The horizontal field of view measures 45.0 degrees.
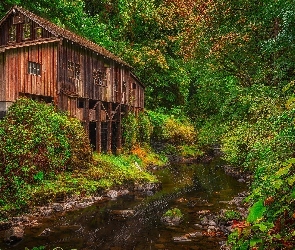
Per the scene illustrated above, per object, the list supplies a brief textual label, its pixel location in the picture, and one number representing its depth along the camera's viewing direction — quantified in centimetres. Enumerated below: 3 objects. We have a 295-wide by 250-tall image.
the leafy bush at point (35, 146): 1766
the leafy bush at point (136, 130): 3275
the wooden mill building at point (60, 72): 2175
